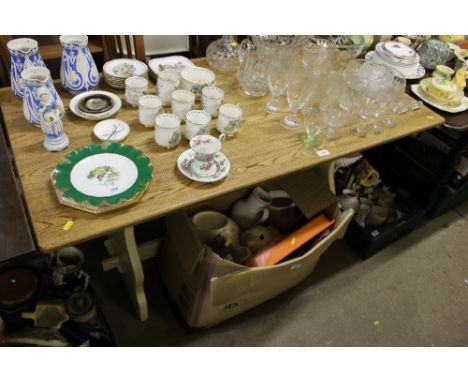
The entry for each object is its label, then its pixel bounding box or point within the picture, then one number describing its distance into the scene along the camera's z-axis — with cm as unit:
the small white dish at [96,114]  115
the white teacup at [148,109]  114
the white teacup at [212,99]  122
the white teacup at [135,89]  120
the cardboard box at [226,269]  115
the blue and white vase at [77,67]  115
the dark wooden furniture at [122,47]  168
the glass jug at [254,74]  137
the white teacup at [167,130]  108
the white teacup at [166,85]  122
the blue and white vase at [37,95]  102
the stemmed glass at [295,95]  128
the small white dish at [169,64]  135
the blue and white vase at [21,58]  109
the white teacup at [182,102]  118
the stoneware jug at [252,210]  153
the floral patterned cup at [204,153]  103
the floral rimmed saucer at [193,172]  104
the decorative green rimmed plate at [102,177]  92
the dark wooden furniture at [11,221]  88
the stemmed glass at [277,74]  134
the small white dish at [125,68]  130
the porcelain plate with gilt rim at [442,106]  150
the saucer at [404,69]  161
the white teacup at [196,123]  112
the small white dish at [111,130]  110
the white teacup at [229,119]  116
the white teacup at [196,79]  126
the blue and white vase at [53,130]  99
